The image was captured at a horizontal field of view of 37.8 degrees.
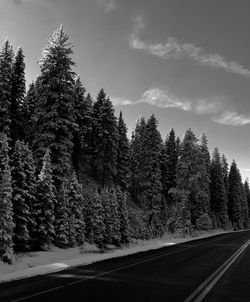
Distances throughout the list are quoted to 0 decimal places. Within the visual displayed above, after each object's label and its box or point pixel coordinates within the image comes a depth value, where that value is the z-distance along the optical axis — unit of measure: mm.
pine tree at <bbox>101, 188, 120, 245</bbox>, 29625
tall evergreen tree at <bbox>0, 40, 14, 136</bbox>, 40188
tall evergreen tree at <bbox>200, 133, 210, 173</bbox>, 76875
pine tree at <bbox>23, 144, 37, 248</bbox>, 19891
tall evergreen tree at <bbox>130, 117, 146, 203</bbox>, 73331
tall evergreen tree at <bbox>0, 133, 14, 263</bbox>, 15141
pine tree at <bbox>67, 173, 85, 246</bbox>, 24091
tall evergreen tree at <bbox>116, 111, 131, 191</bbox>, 63812
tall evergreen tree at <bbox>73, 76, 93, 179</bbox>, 50922
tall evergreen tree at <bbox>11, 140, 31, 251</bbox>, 18047
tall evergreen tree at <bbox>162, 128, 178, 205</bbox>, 76125
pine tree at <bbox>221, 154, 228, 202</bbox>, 98219
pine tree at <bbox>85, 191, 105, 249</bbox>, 27688
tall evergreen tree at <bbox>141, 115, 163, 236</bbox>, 51438
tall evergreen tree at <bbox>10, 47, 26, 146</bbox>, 43562
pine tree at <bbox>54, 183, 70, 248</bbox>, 22359
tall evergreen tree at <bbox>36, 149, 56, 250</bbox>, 20469
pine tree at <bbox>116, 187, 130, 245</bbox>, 32125
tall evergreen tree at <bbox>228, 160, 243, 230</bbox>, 94312
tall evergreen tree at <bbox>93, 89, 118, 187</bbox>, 53875
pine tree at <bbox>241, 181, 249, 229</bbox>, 103500
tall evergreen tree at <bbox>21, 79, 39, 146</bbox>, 46331
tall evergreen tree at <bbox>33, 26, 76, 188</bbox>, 28141
